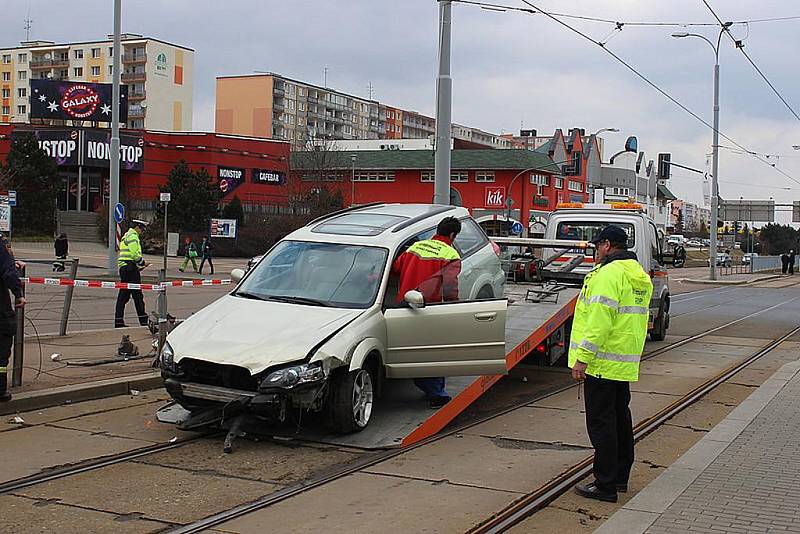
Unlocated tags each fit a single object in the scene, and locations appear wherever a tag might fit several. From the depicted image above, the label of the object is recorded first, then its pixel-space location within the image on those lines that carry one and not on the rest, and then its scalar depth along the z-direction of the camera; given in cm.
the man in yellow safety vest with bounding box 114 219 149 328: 1555
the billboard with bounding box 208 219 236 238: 5184
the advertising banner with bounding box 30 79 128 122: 6269
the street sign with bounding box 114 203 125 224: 2998
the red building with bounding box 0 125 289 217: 6100
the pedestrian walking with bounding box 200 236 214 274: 4278
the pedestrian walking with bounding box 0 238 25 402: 874
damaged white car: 750
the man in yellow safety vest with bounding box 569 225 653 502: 641
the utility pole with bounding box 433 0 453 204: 1533
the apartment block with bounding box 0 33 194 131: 9950
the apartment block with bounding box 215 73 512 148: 11794
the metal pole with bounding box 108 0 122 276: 2917
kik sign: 7081
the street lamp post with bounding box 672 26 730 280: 4594
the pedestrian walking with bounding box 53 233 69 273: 4175
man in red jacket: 870
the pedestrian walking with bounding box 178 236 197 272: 4244
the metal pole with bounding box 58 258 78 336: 1377
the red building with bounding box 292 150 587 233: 7056
